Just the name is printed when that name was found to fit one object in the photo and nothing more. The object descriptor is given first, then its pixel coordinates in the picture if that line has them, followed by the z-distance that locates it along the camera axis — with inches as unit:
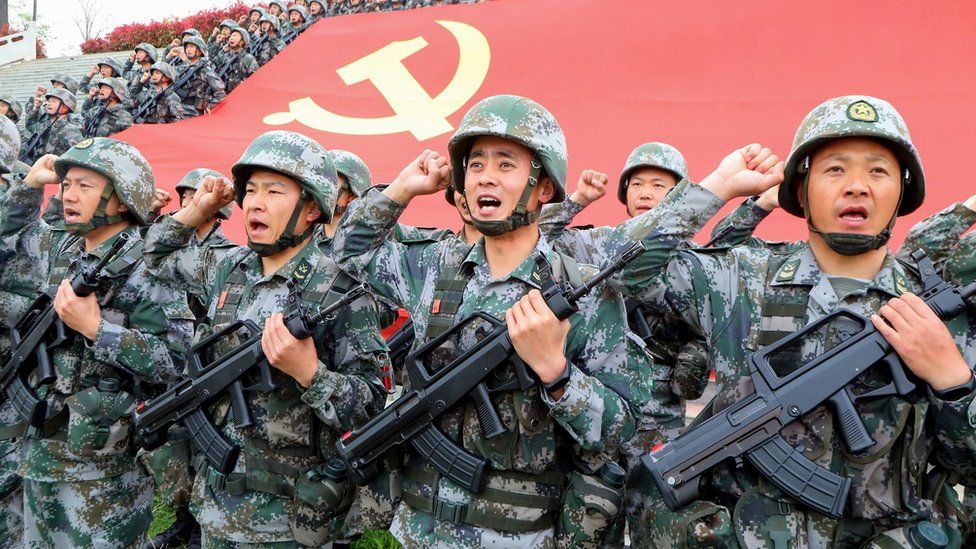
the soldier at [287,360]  113.2
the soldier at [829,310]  84.3
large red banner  300.8
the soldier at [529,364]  90.0
